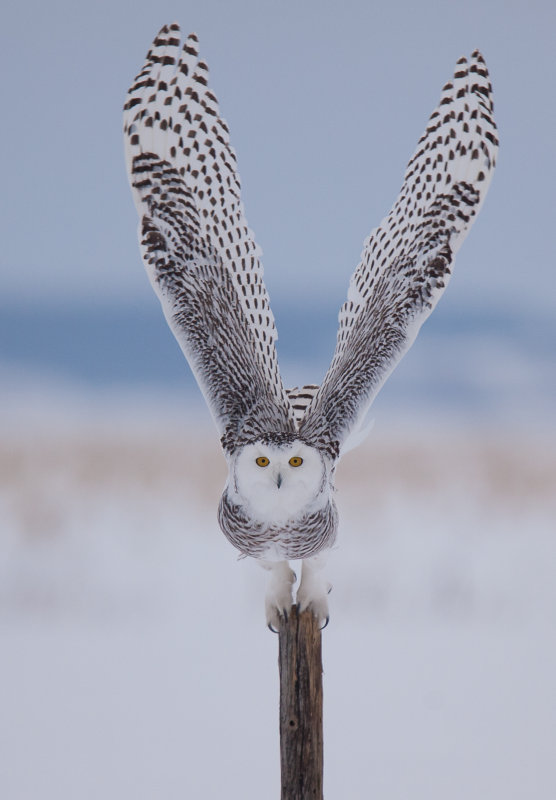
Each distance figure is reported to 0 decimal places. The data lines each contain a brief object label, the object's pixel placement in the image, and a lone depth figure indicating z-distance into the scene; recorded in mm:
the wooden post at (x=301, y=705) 21699
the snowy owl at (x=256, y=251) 21621
